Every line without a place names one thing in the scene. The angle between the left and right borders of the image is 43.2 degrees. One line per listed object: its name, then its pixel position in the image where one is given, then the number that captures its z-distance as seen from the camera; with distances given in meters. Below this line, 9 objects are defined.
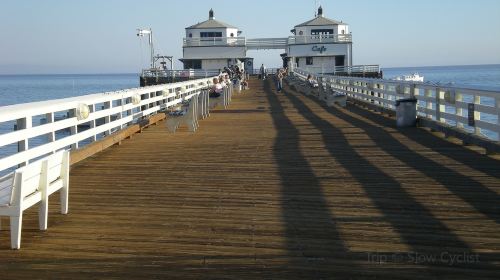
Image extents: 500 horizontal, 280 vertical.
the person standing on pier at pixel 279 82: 39.88
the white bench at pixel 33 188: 5.30
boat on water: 77.74
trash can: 14.85
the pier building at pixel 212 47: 63.72
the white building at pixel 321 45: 62.62
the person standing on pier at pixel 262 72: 62.75
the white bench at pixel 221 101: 24.67
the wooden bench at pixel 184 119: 15.02
